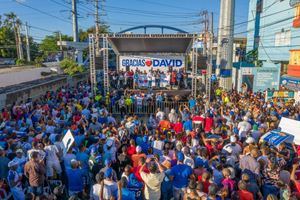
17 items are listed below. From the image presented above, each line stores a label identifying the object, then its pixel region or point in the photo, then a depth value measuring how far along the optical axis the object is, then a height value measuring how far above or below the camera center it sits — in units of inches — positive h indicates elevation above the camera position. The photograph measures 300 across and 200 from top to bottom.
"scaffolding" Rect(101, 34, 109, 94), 541.3 +0.1
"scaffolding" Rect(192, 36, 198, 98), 523.8 -0.6
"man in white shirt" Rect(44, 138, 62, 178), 196.5 -85.7
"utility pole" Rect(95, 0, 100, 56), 1083.3 +299.6
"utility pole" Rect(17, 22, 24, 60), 1403.1 +84.3
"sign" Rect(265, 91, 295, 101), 459.7 -61.6
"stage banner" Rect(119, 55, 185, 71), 660.3 +8.0
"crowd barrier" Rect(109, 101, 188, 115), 484.1 -95.7
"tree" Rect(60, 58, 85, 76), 761.6 -9.1
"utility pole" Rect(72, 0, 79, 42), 966.9 +181.3
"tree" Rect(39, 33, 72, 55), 2111.1 +186.8
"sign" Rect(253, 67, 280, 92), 524.7 -28.9
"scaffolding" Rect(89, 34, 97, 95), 529.7 +3.3
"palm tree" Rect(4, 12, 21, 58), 1647.9 +330.8
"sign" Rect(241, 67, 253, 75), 596.7 -15.1
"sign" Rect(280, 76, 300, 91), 487.3 -42.3
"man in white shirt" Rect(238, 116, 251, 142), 262.9 -76.5
